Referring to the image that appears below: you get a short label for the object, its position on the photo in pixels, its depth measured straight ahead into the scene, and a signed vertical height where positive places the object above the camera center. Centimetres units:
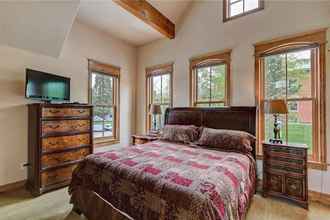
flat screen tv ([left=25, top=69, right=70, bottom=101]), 287 +41
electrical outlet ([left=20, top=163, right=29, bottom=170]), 300 -96
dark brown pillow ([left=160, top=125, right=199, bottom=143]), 324 -46
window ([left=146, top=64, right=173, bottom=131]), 446 +60
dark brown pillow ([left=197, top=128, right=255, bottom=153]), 269 -49
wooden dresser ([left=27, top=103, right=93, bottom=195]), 271 -56
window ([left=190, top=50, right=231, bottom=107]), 357 +65
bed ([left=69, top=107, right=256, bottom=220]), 135 -68
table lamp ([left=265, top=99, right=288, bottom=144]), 257 +1
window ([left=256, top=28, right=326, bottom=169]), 263 +39
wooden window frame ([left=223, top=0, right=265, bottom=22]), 337 +195
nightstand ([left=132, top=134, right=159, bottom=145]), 373 -63
